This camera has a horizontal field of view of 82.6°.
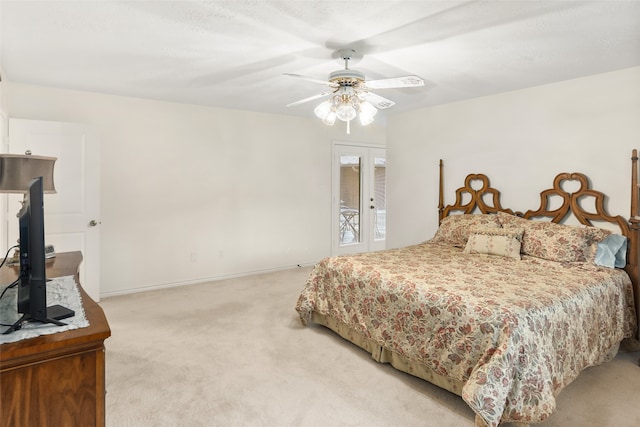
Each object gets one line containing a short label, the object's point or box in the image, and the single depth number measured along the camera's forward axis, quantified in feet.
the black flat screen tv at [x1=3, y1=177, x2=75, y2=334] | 3.82
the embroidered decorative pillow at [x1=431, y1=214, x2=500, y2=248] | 12.78
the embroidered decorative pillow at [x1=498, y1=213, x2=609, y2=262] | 10.00
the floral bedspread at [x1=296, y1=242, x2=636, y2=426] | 5.98
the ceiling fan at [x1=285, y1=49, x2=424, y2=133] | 8.47
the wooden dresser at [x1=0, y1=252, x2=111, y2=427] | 3.43
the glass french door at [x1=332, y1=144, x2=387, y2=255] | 19.77
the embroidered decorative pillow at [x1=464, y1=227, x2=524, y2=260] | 10.87
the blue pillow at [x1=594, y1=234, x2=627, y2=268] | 9.70
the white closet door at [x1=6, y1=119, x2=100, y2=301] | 11.46
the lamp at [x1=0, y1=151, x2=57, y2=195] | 6.53
